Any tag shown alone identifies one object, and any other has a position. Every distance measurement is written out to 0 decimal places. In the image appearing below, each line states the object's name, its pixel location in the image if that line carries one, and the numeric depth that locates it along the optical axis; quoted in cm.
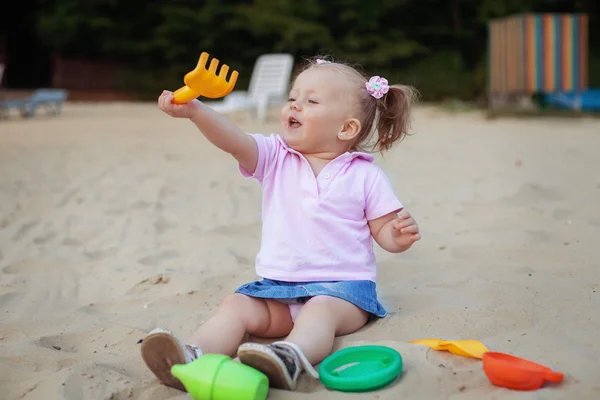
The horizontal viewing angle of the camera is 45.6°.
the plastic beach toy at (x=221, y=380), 147
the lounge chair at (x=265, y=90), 894
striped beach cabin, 895
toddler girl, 190
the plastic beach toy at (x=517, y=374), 150
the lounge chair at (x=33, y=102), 905
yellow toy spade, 169
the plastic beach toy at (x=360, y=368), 157
